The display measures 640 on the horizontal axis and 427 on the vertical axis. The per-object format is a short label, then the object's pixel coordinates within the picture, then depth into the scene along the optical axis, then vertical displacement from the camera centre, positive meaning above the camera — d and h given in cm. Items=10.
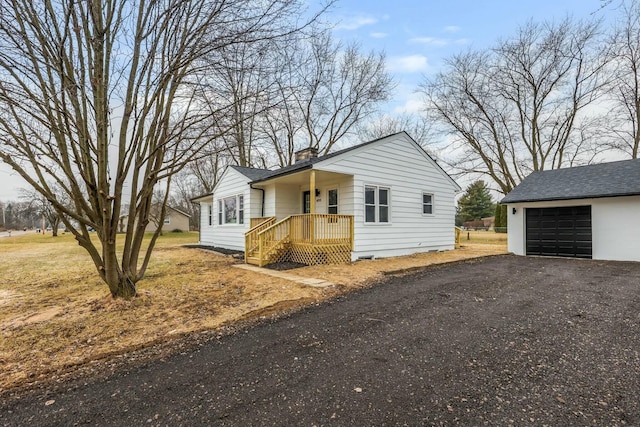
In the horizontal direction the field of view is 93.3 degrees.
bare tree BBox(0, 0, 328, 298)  428 +208
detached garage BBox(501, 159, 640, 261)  992 +13
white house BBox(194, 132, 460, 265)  951 +44
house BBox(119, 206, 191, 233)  4009 -56
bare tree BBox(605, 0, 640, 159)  1698 +790
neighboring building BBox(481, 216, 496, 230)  4284 -60
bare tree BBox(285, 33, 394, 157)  2074 +923
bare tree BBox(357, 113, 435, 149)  2630 +806
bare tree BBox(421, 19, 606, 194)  1880 +817
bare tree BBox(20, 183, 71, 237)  3078 +183
